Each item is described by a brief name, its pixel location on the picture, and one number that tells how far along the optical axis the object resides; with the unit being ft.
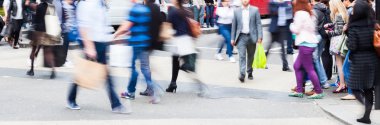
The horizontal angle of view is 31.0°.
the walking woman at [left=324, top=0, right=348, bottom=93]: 34.47
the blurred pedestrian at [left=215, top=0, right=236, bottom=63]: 49.73
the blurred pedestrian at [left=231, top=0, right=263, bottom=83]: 38.72
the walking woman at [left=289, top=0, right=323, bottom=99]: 32.24
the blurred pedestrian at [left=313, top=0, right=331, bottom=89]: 36.09
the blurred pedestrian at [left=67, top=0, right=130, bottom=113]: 26.94
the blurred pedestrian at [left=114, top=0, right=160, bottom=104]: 28.99
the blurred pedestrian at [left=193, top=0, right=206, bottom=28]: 77.51
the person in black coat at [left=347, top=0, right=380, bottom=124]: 26.66
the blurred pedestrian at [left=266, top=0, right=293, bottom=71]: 38.06
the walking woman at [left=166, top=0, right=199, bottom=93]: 32.12
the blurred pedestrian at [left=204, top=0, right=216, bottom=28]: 81.46
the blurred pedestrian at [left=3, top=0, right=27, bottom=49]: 56.29
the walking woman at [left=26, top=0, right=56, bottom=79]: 37.91
